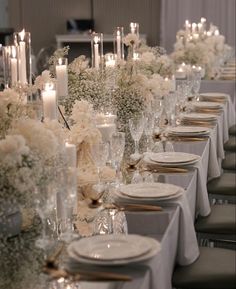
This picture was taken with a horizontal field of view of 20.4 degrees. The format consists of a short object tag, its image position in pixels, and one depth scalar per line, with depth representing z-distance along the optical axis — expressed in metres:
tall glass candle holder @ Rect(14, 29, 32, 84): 3.18
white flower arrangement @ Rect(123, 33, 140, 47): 3.96
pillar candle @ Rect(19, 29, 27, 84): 3.16
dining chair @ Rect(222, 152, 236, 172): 4.52
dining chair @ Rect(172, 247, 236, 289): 2.47
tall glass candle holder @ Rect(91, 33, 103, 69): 3.89
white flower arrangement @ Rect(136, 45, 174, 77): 4.21
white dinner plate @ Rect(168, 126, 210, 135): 3.82
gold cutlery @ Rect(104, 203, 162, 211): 2.20
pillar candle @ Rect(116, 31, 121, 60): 4.23
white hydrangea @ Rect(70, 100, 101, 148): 2.40
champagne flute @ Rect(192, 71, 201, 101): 5.24
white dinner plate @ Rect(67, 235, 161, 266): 1.83
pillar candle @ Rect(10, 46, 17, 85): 3.21
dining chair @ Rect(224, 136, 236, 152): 5.12
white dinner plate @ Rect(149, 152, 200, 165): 3.05
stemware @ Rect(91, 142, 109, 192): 2.44
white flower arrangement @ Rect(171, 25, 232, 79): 6.61
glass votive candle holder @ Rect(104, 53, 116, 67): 3.76
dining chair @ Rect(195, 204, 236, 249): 3.15
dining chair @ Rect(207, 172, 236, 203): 3.85
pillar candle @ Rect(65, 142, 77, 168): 2.06
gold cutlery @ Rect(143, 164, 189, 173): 2.84
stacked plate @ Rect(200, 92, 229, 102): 5.54
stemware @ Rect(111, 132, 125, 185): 2.65
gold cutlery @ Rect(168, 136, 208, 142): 3.65
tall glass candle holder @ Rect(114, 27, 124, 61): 4.27
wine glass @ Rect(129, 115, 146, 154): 3.09
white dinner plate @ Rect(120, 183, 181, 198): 2.47
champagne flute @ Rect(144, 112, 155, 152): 3.28
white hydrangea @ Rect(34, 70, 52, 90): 2.81
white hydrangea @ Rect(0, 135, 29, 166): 1.80
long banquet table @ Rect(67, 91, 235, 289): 1.90
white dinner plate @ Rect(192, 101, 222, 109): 5.01
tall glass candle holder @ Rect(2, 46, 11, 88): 3.33
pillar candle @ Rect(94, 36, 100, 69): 3.90
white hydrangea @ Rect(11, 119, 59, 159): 1.89
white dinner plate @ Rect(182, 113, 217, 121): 4.48
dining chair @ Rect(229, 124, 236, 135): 5.66
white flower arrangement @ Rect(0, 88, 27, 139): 2.17
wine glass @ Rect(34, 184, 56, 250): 1.85
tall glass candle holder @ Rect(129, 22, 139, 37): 4.77
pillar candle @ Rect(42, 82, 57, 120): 2.43
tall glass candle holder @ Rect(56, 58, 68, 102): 2.91
